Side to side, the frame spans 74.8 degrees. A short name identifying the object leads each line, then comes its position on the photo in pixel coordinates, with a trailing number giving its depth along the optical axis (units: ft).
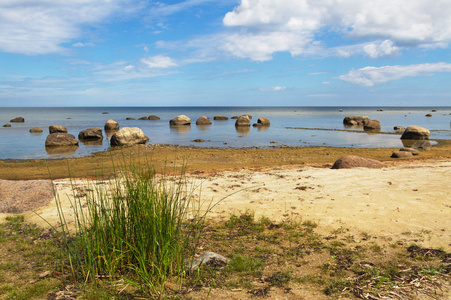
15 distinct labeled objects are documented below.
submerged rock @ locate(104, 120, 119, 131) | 107.45
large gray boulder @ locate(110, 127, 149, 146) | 68.49
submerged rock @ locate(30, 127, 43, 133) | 100.36
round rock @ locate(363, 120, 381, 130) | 108.04
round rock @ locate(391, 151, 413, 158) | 48.32
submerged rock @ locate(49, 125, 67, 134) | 92.94
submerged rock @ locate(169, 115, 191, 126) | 131.95
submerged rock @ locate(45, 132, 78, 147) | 66.18
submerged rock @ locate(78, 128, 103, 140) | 79.36
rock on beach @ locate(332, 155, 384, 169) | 35.17
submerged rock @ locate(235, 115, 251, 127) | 125.80
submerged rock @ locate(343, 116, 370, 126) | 134.93
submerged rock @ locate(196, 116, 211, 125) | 138.28
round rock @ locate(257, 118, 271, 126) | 127.79
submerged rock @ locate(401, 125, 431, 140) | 76.59
